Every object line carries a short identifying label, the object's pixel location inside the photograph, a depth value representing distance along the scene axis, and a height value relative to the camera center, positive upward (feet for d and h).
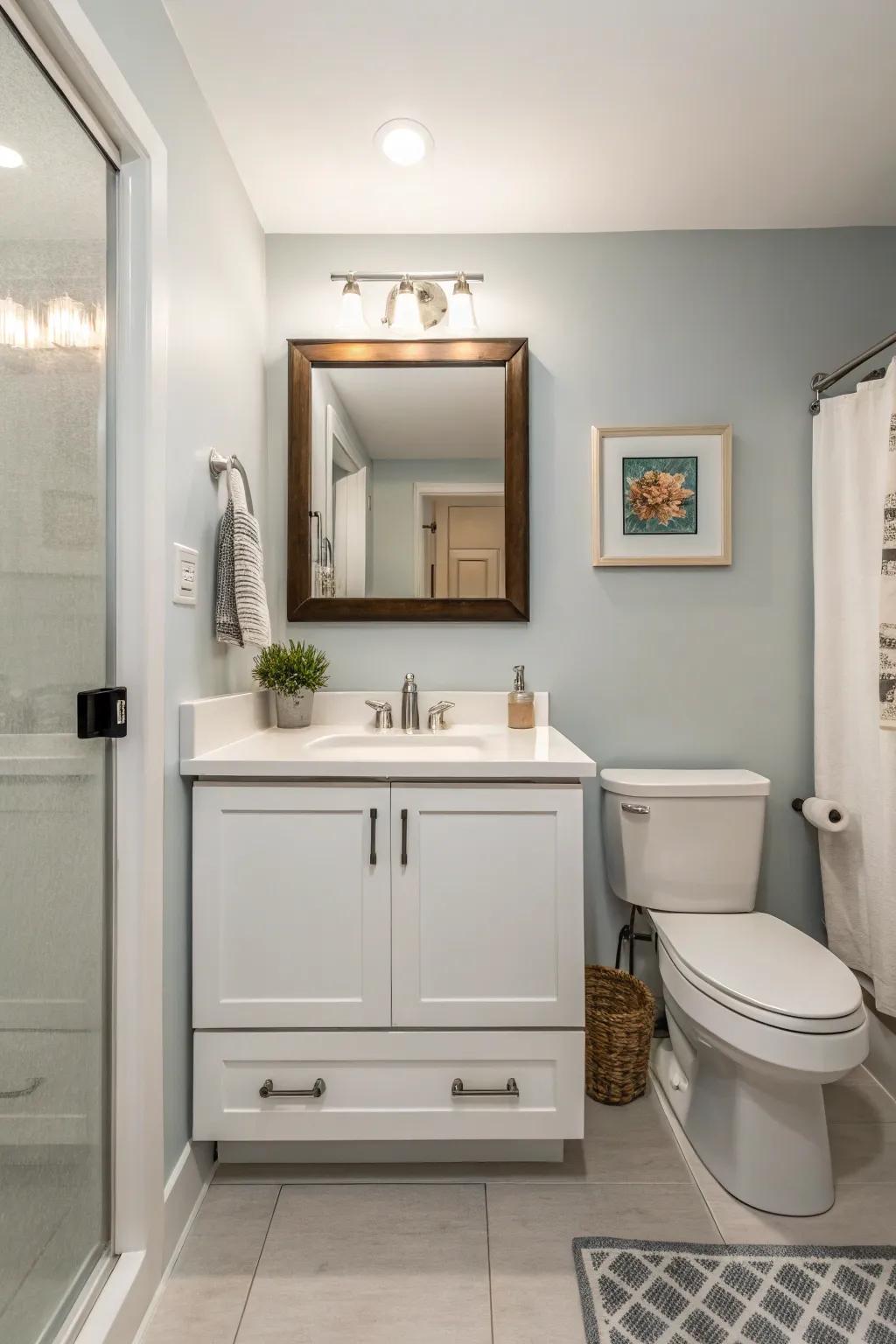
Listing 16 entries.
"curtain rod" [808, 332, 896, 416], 5.64 +2.50
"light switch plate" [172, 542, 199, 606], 4.66 +0.59
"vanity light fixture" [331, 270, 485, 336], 6.35 +3.17
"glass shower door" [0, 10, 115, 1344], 3.07 -0.15
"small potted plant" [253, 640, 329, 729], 6.25 -0.07
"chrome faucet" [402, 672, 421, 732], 6.61 -0.36
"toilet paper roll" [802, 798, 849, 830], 6.28 -1.26
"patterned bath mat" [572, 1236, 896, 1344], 3.87 -3.46
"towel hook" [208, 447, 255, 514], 5.30 +1.46
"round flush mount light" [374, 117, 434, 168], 5.46 +3.96
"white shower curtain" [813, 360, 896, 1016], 5.94 -0.11
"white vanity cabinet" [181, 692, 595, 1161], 4.76 -1.81
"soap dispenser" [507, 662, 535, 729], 6.59 -0.34
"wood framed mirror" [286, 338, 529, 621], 6.82 +1.70
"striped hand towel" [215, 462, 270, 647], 5.34 +0.61
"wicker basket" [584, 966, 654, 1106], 5.76 -3.04
